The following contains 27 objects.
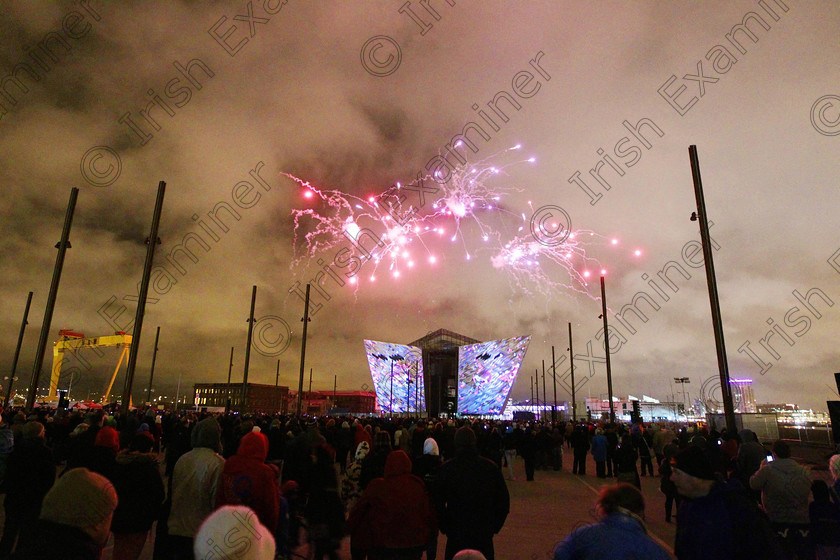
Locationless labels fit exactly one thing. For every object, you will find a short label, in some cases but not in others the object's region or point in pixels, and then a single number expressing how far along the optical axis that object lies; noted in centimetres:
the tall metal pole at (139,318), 1495
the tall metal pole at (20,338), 3363
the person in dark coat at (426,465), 674
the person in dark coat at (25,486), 510
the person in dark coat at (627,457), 1081
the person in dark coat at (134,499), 426
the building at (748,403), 7735
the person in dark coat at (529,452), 1566
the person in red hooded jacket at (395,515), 369
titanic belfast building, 8238
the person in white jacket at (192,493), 421
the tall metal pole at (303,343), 3102
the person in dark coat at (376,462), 580
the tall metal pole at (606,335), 2662
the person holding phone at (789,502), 500
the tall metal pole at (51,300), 1533
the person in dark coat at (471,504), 405
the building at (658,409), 7584
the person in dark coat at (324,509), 493
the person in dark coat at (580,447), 1717
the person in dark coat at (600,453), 1589
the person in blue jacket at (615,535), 222
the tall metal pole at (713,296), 1156
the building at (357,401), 14988
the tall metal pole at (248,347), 2822
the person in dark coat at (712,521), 280
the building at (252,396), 13062
